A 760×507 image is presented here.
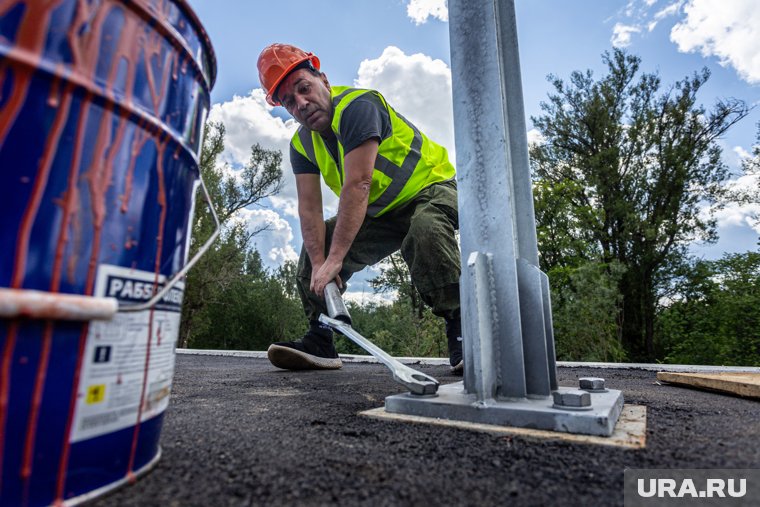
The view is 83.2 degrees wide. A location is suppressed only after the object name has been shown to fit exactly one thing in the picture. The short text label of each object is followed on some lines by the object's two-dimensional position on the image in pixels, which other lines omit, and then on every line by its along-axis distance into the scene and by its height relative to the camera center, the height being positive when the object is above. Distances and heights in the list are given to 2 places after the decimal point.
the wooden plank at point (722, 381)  1.57 -0.15
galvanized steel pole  1.17 +0.18
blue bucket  0.56 +0.15
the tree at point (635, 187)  11.65 +4.29
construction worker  2.21 +0.84
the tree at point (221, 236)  10.55 +2.62
